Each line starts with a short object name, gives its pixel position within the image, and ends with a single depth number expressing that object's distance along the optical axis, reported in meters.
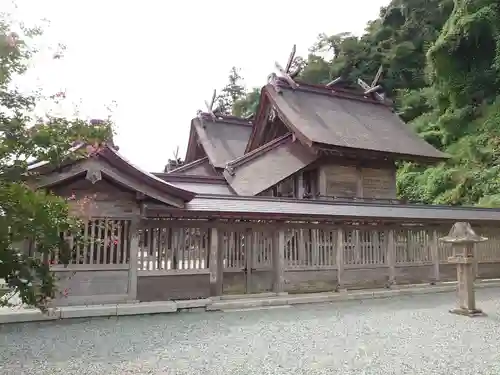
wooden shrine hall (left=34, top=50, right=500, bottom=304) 8.22
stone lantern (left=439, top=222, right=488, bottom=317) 7.86
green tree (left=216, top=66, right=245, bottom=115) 57.41
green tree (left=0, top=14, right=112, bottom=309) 2.79
